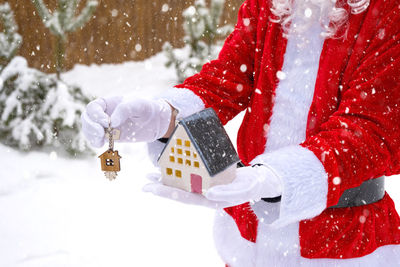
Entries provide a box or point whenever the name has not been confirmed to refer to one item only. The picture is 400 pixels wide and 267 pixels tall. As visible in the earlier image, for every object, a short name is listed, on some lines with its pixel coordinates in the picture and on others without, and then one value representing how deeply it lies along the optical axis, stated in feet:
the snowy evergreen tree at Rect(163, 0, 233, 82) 22.16
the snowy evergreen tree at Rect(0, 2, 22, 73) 15.49
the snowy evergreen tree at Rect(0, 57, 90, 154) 14.74
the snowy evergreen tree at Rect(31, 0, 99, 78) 15.76
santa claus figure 3.08
